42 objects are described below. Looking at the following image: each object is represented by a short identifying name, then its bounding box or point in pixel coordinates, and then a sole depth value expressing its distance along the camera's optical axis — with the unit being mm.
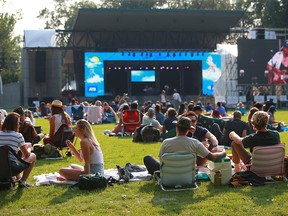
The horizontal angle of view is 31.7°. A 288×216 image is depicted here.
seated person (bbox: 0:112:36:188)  6551
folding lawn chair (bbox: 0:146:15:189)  6234
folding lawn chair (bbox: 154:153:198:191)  6199
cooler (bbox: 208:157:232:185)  6398
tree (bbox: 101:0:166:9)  55406
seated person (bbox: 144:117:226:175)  6285
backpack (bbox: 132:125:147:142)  12789
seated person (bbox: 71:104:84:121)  20703
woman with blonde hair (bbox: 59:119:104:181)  6723
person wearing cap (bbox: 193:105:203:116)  11234
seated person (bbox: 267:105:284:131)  14192
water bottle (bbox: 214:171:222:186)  6434
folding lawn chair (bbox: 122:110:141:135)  14570
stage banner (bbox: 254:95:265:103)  31266
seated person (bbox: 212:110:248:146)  10422
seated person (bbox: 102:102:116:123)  21030
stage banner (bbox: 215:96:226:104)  30062
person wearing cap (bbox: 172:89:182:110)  31172
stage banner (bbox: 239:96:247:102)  31766
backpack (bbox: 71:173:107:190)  6395
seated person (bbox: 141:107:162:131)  13095
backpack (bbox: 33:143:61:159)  9766
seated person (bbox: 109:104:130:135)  14961
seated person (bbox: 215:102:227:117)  17991
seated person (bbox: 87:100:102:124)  20344
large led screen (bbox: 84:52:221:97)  33625
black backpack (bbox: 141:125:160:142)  12633
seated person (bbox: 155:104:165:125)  14664
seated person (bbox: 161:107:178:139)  11891
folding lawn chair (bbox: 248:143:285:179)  6477
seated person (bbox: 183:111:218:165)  7868
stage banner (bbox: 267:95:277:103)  31325
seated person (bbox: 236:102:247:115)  21550
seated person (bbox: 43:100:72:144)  9906
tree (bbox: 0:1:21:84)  50253
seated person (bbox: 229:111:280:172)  6586
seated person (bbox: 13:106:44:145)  9398
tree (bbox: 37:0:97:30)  64812
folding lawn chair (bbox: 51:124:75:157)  9883
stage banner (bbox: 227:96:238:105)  31891
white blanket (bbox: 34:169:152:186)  6984
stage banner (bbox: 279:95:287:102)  31956
